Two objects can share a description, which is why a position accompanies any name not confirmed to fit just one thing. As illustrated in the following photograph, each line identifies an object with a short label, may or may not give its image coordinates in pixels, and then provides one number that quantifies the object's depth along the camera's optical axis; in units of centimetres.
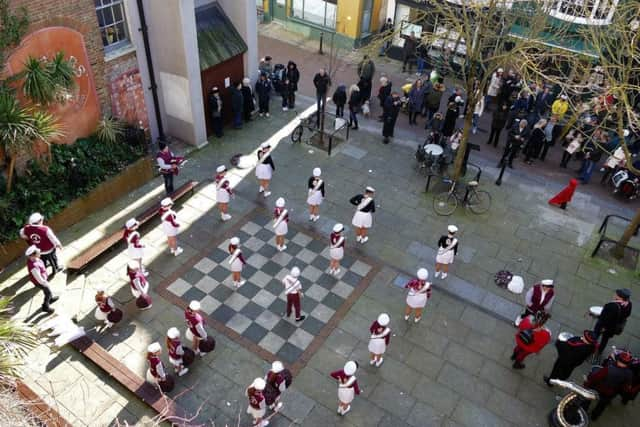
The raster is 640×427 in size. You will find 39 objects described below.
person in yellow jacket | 1717
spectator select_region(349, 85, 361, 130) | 1775
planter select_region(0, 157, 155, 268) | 1206
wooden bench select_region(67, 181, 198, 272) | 1195
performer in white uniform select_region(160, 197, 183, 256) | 1194
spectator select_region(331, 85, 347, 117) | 1769
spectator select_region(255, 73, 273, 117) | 1759
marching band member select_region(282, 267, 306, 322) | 1051
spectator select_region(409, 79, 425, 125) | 1802
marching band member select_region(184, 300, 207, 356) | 980
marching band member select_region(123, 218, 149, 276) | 1146
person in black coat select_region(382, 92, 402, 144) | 1677
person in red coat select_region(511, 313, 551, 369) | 1009
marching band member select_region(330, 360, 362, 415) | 894
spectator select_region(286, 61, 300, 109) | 1831
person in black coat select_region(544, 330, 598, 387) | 966
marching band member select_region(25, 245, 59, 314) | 1049
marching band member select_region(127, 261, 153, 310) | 1073
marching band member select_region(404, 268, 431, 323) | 1061
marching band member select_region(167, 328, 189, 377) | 953
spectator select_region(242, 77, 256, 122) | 1730
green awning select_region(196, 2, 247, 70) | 1625
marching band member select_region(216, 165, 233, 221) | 1293
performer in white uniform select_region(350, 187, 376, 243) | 1252
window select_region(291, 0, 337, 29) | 2340
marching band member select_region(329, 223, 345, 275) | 1168
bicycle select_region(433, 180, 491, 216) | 1479
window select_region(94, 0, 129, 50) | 1370
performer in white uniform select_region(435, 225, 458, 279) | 1185
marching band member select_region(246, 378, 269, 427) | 866
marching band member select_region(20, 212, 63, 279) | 1107
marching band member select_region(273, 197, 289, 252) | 1215
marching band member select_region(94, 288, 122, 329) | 1058
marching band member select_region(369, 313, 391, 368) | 974
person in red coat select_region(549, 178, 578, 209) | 1481
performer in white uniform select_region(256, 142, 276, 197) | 1391
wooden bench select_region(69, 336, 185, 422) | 945
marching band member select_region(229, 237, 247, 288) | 1128
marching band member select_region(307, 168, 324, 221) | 1309
